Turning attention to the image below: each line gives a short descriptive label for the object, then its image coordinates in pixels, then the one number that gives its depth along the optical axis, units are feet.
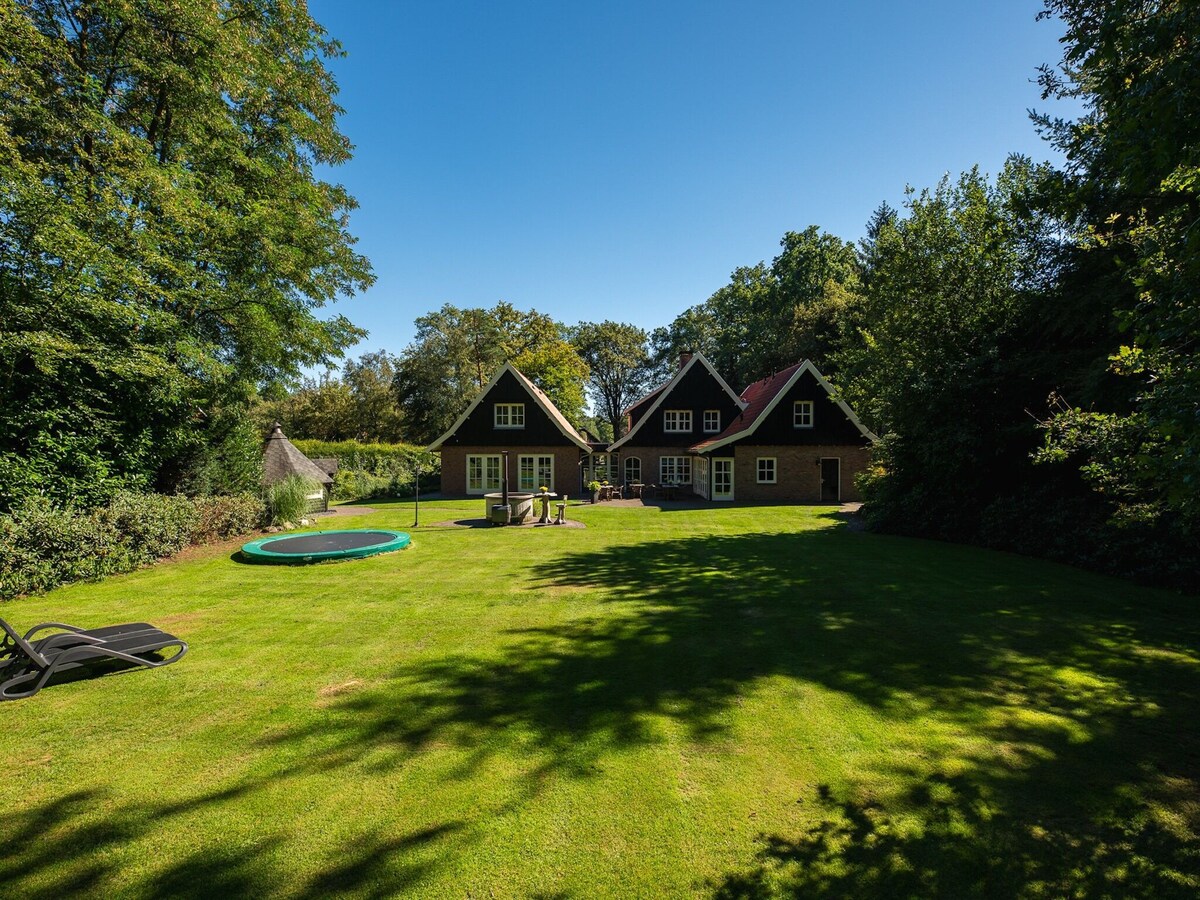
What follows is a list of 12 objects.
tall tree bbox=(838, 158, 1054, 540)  48.24
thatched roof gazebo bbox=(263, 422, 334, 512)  66.59
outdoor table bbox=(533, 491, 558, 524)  58.53
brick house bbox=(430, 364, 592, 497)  93.86
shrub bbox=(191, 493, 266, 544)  43.14
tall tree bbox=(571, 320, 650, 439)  192.75
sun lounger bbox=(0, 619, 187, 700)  16.34
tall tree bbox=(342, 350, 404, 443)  167.12
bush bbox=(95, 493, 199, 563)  34.17
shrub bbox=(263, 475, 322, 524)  52.16
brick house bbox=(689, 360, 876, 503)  86.48
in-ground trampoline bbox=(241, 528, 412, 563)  37.17
